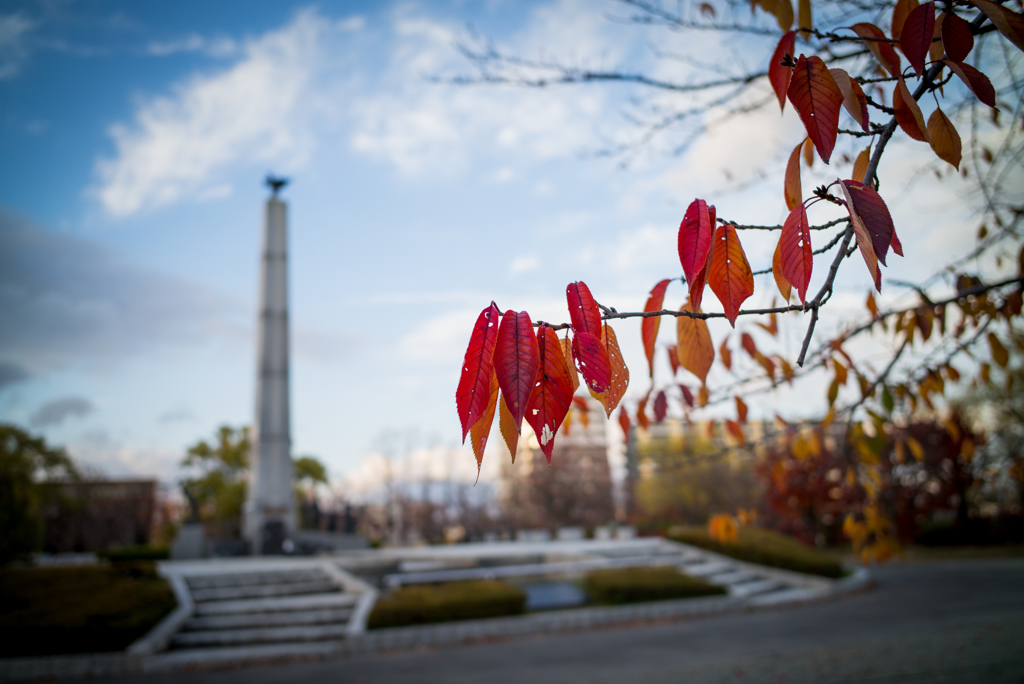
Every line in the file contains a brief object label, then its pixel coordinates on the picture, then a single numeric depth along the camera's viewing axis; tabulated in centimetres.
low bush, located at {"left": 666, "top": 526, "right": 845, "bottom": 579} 1167
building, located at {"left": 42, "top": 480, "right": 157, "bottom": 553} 1866
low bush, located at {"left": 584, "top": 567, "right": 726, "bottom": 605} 961
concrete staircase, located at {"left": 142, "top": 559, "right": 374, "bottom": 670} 738
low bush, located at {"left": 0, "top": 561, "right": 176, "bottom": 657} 684
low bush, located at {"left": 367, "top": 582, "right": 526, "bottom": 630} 807
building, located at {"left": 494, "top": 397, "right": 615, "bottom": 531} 2220
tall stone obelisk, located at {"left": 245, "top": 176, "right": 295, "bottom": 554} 1414
